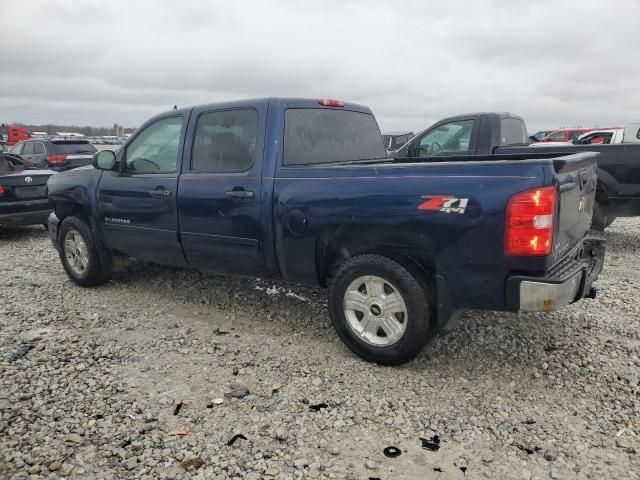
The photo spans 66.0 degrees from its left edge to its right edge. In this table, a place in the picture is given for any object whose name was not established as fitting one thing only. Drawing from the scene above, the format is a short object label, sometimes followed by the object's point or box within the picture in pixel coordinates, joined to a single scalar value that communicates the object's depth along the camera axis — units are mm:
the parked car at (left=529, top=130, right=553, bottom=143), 28838
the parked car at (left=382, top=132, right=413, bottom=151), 15278
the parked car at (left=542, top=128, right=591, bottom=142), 23242
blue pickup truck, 2928
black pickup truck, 6730
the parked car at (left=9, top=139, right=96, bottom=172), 13844
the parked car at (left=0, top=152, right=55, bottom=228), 7895
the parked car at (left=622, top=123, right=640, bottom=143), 10773
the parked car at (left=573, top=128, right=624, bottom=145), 12973
